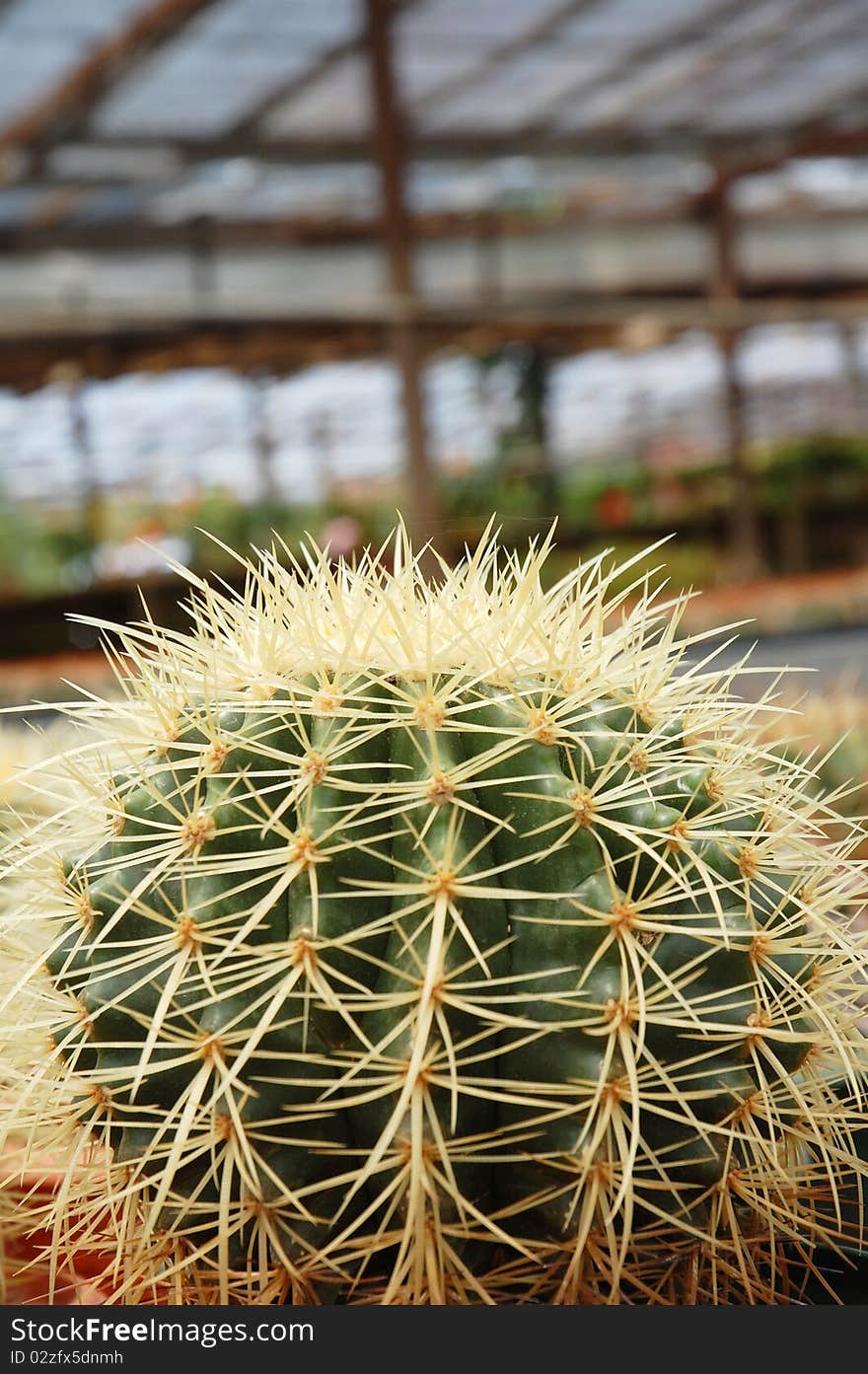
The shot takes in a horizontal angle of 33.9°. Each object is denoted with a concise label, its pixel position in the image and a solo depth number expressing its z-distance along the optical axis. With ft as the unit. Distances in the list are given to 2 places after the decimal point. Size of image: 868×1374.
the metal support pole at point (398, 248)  11.12
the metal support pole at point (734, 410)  16.31
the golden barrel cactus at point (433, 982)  1.59
